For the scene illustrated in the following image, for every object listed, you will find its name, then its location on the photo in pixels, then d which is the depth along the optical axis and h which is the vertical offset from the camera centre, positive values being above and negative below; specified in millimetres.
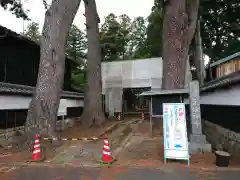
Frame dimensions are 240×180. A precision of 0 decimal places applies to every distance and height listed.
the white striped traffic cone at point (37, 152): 6188 -1790
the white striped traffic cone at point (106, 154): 5907 -1763
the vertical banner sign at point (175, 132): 5689 -1017
